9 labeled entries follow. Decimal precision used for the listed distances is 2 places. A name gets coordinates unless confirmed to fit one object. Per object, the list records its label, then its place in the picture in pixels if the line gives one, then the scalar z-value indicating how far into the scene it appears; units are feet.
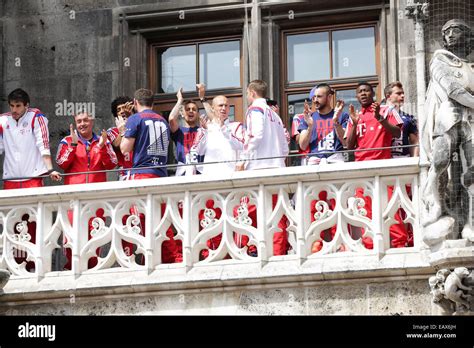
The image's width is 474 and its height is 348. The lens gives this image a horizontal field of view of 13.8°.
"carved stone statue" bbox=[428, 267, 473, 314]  56.08
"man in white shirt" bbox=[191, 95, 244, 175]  63.26
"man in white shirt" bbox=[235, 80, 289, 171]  61.72
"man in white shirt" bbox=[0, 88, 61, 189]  66.03
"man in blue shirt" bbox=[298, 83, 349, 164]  62.44
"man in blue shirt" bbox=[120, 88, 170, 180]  63.16
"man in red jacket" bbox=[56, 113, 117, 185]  64.90
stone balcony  58.03
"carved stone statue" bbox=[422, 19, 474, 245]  57.21
